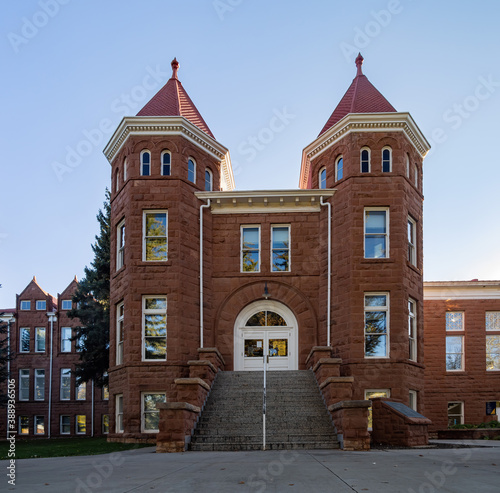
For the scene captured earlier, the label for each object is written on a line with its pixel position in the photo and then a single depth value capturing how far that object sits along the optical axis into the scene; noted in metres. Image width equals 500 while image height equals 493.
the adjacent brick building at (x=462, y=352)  27.27
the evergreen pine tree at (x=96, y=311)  28.67
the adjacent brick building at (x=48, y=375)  44.31
